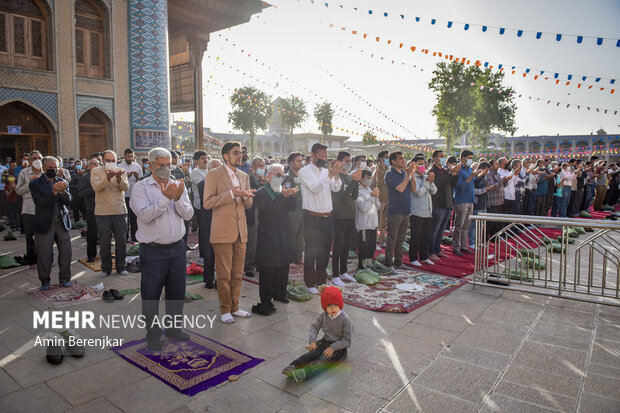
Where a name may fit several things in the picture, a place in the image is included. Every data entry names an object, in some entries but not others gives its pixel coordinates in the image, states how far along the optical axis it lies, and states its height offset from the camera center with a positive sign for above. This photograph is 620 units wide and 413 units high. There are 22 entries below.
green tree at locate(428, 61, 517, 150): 40.97 +7.04
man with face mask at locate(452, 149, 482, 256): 7.86 -0.49
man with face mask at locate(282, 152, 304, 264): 7.33 -1.06
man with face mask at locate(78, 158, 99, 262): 7.04 -0.97
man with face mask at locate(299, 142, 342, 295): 5.52 -0.55
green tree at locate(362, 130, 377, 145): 53.31 +4.30
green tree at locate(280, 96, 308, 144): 51.09 +6.94
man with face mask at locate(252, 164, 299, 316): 4.77 -0.72
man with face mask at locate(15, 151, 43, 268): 6.30 -0.60
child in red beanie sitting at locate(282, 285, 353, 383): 3.41 -1.39
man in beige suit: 4.38 -0.55
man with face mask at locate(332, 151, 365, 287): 5.99 -0.73
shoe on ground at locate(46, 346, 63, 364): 3.46 -1.56
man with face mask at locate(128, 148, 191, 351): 3.76 -0.56
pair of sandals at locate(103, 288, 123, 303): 5.13 -1.57
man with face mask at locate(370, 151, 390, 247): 8.87 -0.43
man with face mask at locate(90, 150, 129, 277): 6.11 -0.63
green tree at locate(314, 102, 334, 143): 48.66 +6.48
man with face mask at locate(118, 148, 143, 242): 7.62 -0.03
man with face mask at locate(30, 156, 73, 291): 5.45 -0.71
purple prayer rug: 3.20 -1.62
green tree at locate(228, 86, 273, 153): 47.25 +6.73
